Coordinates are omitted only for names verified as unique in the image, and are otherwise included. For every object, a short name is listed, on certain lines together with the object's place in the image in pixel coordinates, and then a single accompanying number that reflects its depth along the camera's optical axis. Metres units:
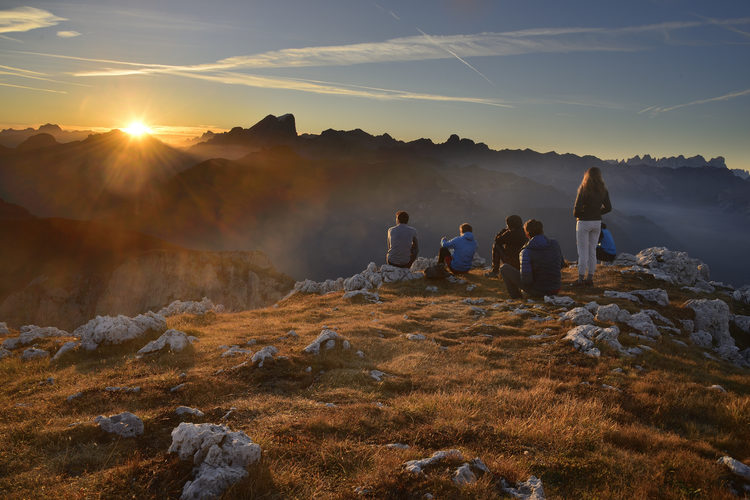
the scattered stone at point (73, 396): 7.02
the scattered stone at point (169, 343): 10.21
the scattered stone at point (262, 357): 8.80
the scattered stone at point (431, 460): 4.39
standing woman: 14.46
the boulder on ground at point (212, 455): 3.99
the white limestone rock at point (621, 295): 14.42
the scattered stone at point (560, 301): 13.88
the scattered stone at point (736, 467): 4.63
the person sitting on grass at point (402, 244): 19.56
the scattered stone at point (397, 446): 5.07
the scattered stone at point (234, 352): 9.91
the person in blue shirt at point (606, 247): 17.25
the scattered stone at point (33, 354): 10.40
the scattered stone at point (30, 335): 11.77
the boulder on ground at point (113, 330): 10.72
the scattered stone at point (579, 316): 11.52
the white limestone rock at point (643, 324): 11.01
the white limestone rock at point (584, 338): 9.55
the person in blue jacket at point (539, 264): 13.70
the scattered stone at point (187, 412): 6.07
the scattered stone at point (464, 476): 4.20
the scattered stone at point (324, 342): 9.75
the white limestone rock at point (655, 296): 14.60
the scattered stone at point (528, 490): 4.14
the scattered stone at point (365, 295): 18.38
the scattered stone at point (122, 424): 5.46
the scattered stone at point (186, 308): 18.78
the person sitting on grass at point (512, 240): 17.58
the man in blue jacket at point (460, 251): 19.22
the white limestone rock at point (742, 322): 14.60
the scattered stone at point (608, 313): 11.68
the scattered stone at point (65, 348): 10.23
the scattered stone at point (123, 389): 7.41
